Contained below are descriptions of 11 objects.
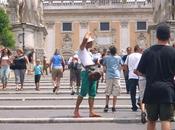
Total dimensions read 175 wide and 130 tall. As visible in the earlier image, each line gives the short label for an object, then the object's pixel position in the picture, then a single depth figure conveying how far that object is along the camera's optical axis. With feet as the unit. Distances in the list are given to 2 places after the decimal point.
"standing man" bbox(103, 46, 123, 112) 32.99
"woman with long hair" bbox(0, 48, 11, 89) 49.75
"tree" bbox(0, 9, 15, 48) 123.10
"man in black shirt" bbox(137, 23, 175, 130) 17.39
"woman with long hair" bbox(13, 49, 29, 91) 49.78
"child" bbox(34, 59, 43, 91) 50.49
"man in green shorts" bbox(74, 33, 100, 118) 29.50
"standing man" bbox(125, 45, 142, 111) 33.18
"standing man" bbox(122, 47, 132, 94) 41.93
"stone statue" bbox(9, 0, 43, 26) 77.83
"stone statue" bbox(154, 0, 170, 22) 82.54
